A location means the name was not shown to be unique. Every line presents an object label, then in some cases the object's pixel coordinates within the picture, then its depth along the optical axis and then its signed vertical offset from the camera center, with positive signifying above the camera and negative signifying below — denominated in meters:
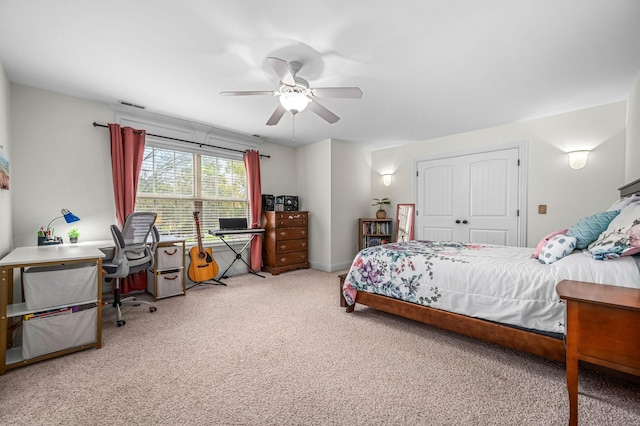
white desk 1.82 -0.52
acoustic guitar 3.90 -0.82
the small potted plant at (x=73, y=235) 2.99 -0.30
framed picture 2.27 +0.33
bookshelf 5.21 -0.48
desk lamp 2.82 -0.10
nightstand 1.15 -0.55
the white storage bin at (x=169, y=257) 3.35 -0.63
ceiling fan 2.30 +1.02
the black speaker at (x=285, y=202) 5.09 +0.11
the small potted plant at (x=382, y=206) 5.28 +0.03
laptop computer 4.24 -0.25
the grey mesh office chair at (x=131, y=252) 2.69 -0.46
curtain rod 3.30 +1.01
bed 1.69 -0.57
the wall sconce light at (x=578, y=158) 3.35 +0.60
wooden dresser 4.70 -0.60
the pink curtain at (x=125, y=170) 3.36 +0.49
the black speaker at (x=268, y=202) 5.00 +0.11
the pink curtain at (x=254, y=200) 4.74 +0.14
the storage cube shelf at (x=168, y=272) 3.33 -0.81
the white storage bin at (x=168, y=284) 3.36 -0.97
